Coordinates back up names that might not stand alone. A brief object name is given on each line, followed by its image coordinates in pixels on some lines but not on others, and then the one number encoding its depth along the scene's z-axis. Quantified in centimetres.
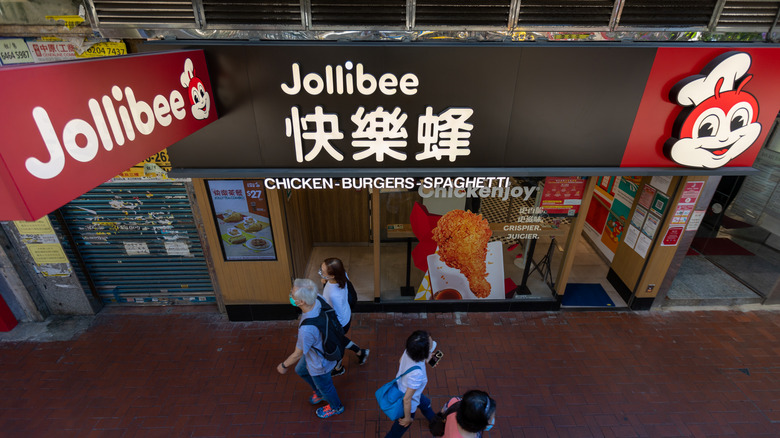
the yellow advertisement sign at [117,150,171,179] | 549
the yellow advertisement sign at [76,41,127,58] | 476
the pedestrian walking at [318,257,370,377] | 467
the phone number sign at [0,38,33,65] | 472
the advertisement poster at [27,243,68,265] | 599
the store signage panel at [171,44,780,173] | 449
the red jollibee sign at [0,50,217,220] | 191
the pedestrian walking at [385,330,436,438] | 367
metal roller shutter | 587
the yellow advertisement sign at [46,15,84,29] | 457
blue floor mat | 685
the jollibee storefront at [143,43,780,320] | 453
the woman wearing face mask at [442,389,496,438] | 310
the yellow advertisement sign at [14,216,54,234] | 578
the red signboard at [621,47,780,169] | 453
